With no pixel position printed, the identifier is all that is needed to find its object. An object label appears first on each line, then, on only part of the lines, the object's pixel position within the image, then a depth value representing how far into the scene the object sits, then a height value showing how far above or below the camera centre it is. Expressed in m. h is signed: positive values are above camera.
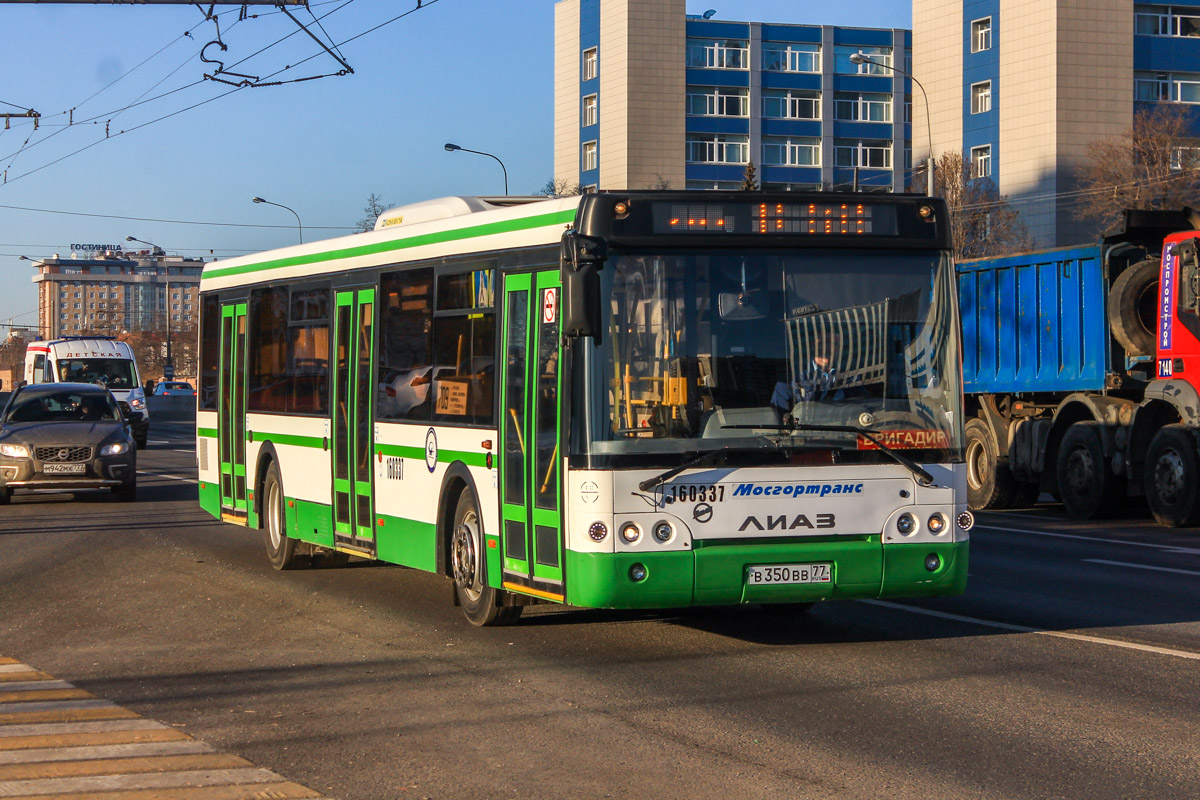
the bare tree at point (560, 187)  79.56 +10.74
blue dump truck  18.11 +0.06
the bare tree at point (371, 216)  70.19 +7.92
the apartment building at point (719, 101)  82.50 +15.83
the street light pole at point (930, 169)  33.93 +4.94
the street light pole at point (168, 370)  73.24 +0.88
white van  40.38 +0.59
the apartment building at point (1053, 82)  67.00 +13.64
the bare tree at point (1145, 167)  57.22 +8.32
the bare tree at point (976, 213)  59.62 +6.79
